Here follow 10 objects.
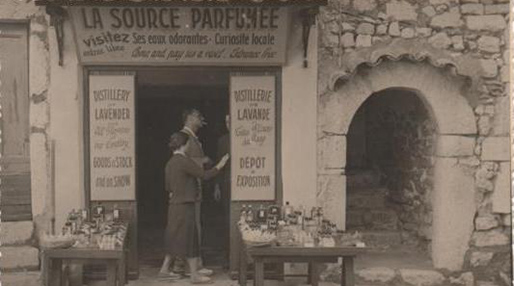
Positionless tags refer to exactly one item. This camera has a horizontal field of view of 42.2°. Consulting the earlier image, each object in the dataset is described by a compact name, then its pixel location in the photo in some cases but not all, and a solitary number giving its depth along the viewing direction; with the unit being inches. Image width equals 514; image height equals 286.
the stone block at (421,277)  299.9
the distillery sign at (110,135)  294.4
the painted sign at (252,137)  299.1
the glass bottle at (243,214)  290.2
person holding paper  283.7
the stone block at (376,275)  298.8
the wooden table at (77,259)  240.2
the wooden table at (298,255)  247.0
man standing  298.0
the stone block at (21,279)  275.4
